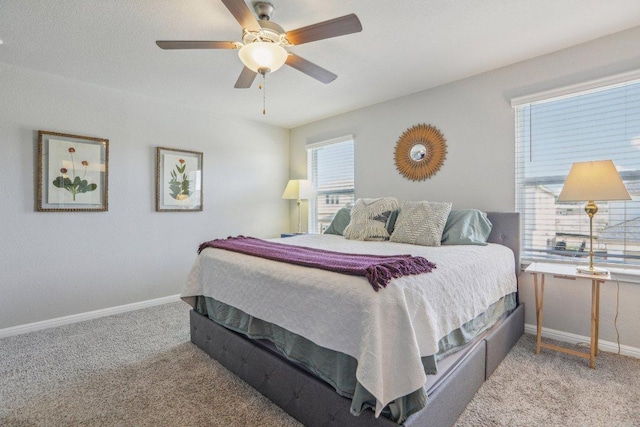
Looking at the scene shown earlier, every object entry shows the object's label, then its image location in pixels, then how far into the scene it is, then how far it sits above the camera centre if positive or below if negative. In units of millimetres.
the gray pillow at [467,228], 2506 -137
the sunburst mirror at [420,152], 3236 +670
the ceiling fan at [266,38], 1660 +1023
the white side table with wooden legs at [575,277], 2033 -566
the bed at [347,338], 1175 -631
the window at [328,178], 4199 +493
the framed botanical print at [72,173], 2846 +365
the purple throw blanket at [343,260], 1303 -266
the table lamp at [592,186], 1952 +179
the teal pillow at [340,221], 3395 -110
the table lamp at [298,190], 4191 +297
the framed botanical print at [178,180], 3561 +374
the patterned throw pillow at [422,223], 2553 -102
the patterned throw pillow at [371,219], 2900 -74
